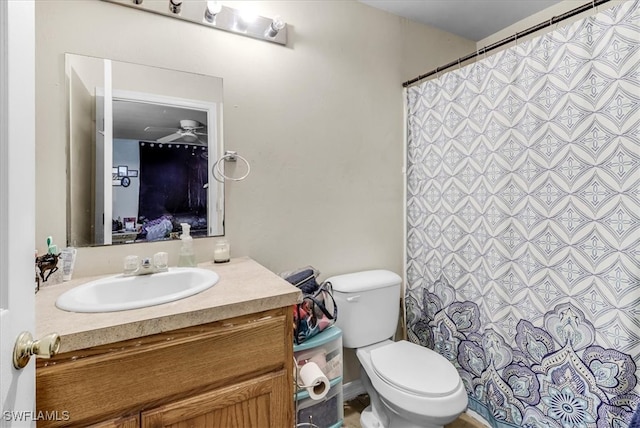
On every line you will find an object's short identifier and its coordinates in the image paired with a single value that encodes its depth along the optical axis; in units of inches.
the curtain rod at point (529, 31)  48.5
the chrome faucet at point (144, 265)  48.1
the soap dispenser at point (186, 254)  53.6
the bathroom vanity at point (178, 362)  29.5
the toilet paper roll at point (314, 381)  43.6
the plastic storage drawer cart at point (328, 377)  54.3
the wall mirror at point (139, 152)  49.0
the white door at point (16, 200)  19.6
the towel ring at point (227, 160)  59.1
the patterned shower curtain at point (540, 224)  45.6
